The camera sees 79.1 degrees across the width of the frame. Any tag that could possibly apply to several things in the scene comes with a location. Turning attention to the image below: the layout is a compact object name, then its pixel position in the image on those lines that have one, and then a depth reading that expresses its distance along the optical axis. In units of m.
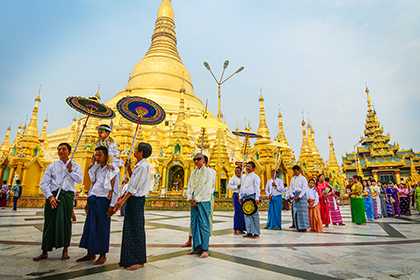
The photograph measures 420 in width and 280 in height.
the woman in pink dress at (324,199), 8.95
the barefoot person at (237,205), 6.63
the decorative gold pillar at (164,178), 17.17
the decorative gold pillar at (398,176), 37.94
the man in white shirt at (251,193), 6.13
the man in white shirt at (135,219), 3.37
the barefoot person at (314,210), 7.59
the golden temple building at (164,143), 18.02
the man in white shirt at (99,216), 3.58
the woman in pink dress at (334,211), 9.30
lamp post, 12.45
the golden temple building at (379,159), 38.97
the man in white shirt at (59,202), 3.77
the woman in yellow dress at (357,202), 9.38
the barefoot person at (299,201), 7.38
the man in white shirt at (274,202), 7.69
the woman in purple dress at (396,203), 14.07
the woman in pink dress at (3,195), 14.40
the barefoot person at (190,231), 4.80
